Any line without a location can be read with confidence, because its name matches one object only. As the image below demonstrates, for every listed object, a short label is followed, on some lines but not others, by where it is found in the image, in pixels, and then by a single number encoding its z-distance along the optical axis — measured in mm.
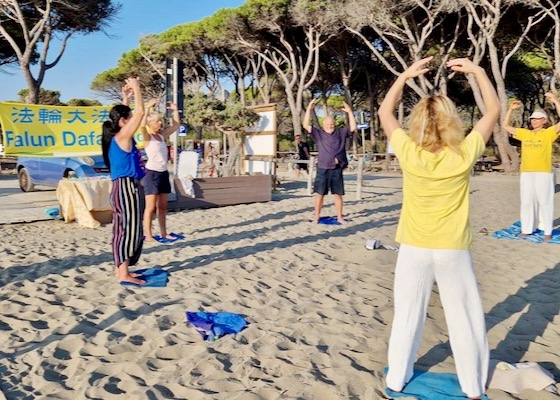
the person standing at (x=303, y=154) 16875
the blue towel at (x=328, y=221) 7789
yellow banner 8258
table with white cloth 7320
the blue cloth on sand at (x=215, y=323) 3242
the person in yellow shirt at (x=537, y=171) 6566
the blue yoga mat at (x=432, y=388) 2510
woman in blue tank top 4188
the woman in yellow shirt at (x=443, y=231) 2322
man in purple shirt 7559
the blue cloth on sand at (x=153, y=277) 4285
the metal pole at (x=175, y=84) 8336
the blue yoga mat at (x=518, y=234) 6569
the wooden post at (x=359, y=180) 11406
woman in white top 5809
